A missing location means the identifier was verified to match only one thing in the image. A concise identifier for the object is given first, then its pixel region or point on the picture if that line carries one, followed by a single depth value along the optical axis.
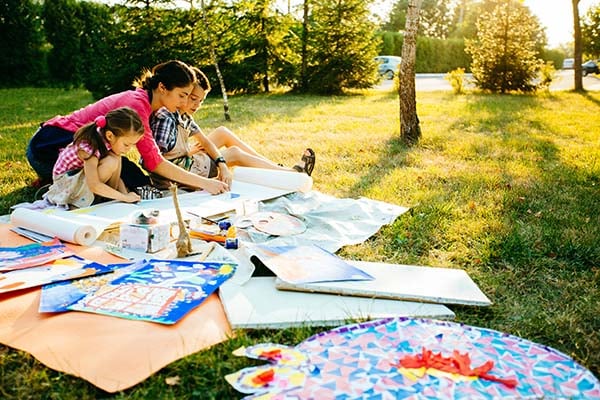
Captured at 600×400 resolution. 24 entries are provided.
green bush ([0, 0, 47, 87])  13.72
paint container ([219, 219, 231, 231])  3.00
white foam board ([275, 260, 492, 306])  2.23
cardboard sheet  1.74
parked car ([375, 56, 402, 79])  21.34
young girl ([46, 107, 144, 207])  3.27
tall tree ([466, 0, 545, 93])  12.68
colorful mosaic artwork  1.60
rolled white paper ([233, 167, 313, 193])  3.95
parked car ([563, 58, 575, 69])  37.00
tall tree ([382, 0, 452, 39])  43.75
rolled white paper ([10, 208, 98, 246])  2.81
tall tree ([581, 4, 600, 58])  15.63
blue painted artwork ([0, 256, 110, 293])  2.30
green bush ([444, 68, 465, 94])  13.15
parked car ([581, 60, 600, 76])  27.36
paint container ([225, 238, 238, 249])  2.80
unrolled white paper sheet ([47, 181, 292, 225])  3.20
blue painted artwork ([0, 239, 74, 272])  2.50
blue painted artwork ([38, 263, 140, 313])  2.12
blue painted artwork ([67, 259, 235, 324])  2.08
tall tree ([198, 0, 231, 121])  7.63
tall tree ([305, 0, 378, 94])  13.29
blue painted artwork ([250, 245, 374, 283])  2.36
